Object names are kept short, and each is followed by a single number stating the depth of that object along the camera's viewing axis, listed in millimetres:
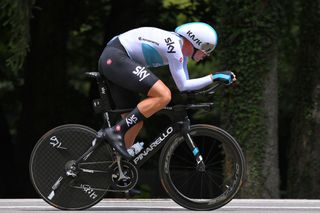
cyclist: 13133
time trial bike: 13539
